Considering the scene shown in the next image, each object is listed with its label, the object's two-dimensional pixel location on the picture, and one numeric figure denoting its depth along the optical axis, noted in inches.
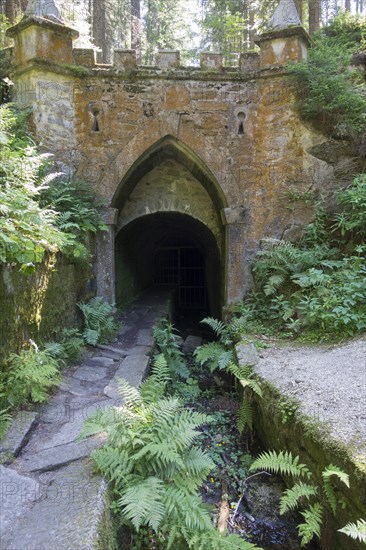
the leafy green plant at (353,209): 233.6
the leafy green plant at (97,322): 212.1
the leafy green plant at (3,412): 110.2
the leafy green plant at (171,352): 237.0
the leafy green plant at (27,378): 125.6
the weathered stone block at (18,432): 107.3
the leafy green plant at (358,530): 79.1
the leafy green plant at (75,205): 227.8
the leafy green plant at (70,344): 183.5
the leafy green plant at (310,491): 98.8
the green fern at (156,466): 86.6
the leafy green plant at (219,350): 205.6
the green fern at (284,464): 111.5
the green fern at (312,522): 98.3
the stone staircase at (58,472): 76.6
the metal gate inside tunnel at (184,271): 554.7
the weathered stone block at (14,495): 81.7
